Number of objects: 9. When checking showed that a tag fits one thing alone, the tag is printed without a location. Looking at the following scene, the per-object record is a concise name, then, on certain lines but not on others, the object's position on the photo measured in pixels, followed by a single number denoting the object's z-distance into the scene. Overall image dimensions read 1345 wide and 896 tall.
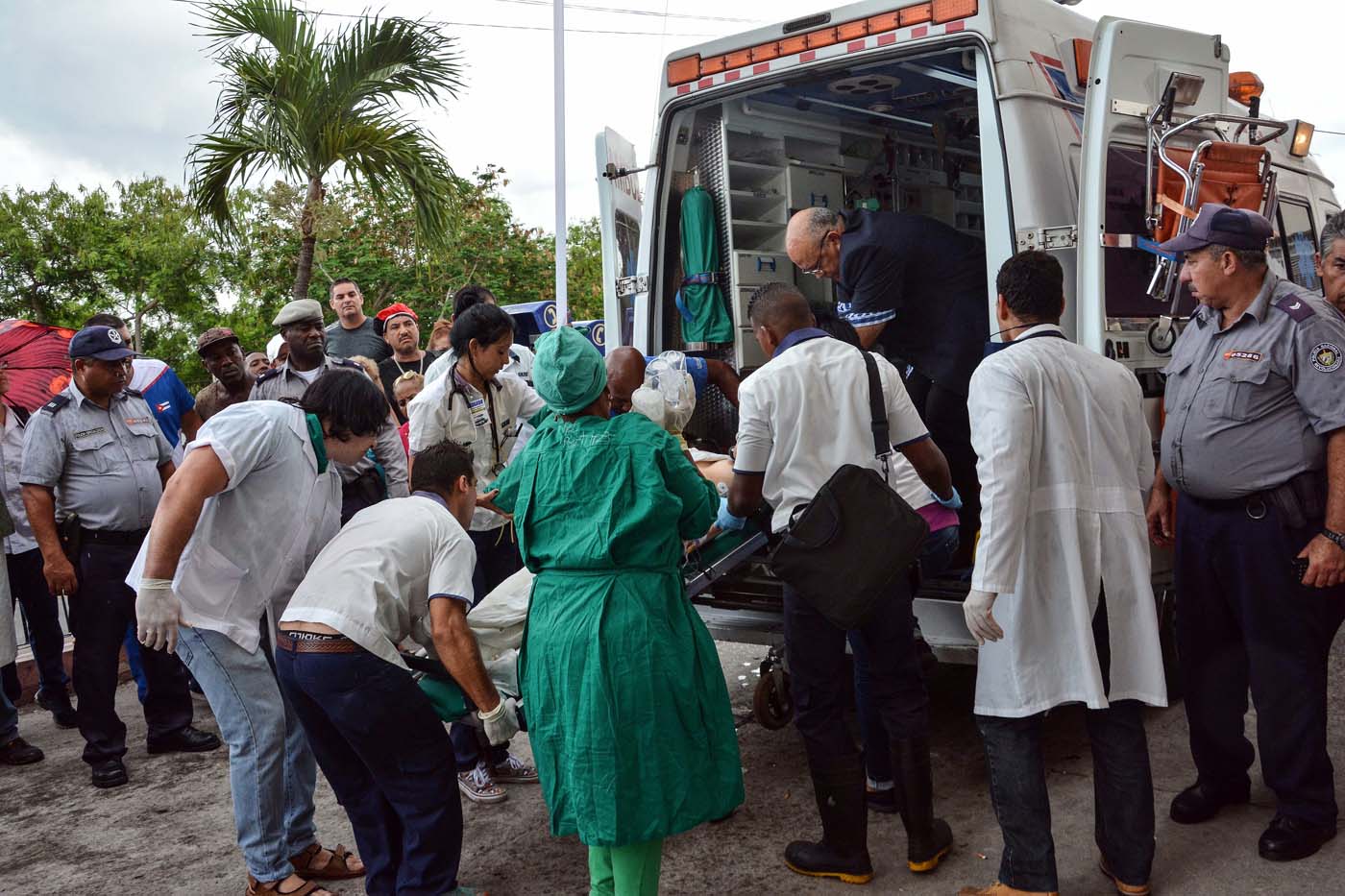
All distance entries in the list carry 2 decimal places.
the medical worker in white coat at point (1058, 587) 2.94
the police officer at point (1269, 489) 3.19
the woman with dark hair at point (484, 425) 4.19
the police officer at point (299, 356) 5.14
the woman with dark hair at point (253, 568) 3.13
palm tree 10.35
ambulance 3.92
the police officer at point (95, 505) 4.70
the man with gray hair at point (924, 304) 4.58
